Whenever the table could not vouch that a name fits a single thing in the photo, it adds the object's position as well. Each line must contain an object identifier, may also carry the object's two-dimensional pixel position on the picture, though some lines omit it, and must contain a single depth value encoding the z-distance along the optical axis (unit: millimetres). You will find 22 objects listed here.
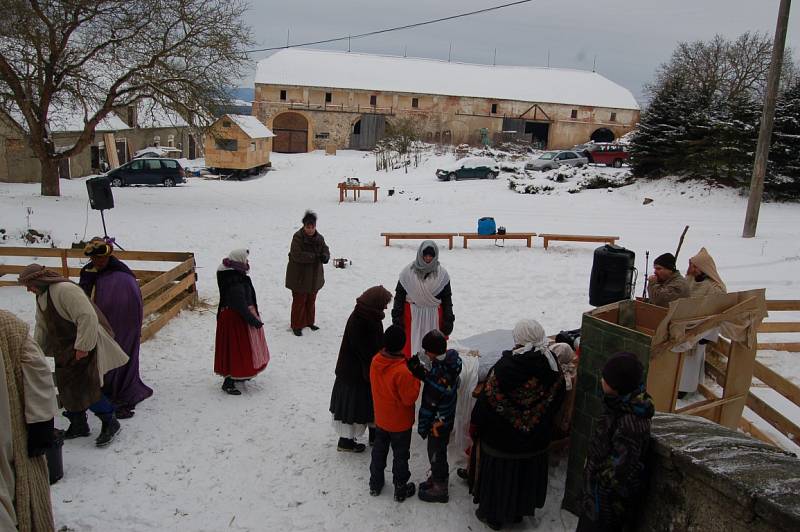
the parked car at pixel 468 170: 26109
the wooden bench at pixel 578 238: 12656
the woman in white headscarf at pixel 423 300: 5977
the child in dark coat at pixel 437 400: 4027
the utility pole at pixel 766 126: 12211
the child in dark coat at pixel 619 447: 3020
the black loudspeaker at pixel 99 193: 10773
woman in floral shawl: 3750
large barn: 43875
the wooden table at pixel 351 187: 20516
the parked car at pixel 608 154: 30000
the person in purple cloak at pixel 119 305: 5141
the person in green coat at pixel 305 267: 7941
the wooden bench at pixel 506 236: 13359
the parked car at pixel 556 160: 28062
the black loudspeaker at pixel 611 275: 7422
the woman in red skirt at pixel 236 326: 5844
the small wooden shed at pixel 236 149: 27906
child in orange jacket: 4062
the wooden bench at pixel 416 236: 13305
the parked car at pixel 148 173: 23844
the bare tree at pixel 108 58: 15414
